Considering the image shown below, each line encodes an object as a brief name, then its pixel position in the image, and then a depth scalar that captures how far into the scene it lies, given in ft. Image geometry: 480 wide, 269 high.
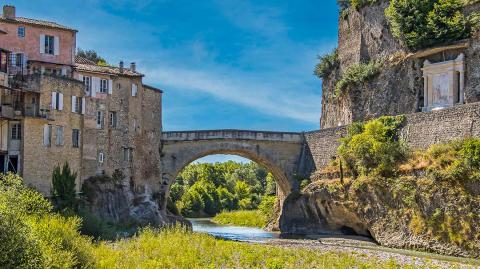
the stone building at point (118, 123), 184.03
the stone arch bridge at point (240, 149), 213.66
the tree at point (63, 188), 160.39
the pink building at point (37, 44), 177.27
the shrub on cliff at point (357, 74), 217.77
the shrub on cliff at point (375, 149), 164.55
